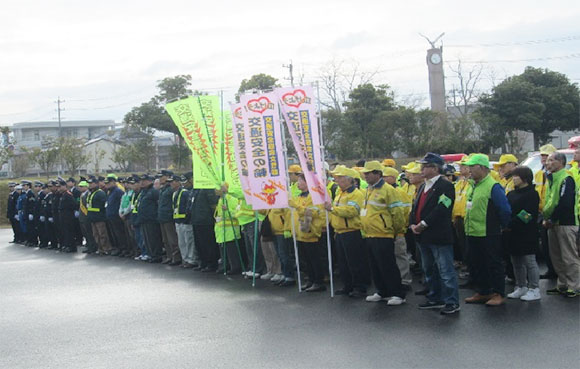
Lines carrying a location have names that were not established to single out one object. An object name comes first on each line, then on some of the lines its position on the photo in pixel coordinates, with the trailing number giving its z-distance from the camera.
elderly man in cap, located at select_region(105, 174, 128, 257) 16.23
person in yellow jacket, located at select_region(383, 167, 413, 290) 9.55
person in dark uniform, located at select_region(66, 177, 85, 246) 18.49
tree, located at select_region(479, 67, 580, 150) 34.44
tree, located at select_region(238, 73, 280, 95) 33.06
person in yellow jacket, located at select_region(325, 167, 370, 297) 8.99
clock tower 50.34
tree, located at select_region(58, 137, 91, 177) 42.16
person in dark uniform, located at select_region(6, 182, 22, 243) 22.23
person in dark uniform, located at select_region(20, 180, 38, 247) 20.97
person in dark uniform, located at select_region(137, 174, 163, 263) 14.53
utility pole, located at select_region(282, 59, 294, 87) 43.91
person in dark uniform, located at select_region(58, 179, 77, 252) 18.23
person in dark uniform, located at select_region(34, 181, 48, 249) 20.12
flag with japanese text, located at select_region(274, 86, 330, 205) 9.27
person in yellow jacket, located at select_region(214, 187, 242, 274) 11.95
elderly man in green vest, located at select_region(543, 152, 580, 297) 8.43
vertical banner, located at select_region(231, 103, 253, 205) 10.31
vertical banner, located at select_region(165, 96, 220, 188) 11.20
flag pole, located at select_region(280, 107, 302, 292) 9.91
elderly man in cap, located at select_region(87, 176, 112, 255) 16.73
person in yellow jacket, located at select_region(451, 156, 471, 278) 10.01
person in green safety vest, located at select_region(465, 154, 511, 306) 8.09
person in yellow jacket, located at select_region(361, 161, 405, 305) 8.52
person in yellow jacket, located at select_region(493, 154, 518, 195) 9.30
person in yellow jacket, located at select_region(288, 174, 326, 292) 9.83
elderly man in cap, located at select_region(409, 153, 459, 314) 7.87
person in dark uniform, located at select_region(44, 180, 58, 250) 19.55
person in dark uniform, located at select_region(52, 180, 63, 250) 18.88
